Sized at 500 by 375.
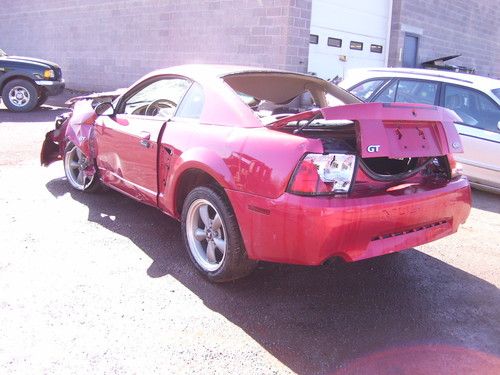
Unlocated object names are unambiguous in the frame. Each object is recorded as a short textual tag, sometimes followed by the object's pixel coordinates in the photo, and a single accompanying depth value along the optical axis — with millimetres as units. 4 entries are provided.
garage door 12250
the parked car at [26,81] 12445
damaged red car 2945
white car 6320
